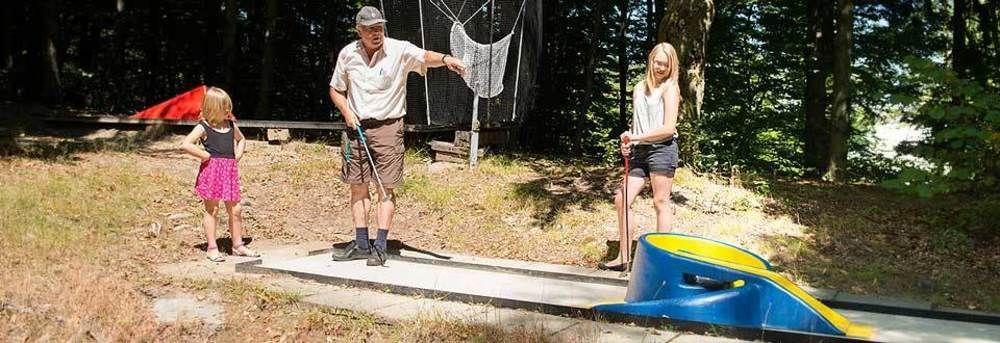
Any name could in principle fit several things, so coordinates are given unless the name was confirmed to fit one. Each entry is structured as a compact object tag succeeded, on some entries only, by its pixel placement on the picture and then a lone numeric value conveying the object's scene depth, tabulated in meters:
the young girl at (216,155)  5.94
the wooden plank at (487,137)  10.11
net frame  10.06
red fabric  13.14
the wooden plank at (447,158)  10.03
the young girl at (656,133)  5.33
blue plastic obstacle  3.90
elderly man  5.75
